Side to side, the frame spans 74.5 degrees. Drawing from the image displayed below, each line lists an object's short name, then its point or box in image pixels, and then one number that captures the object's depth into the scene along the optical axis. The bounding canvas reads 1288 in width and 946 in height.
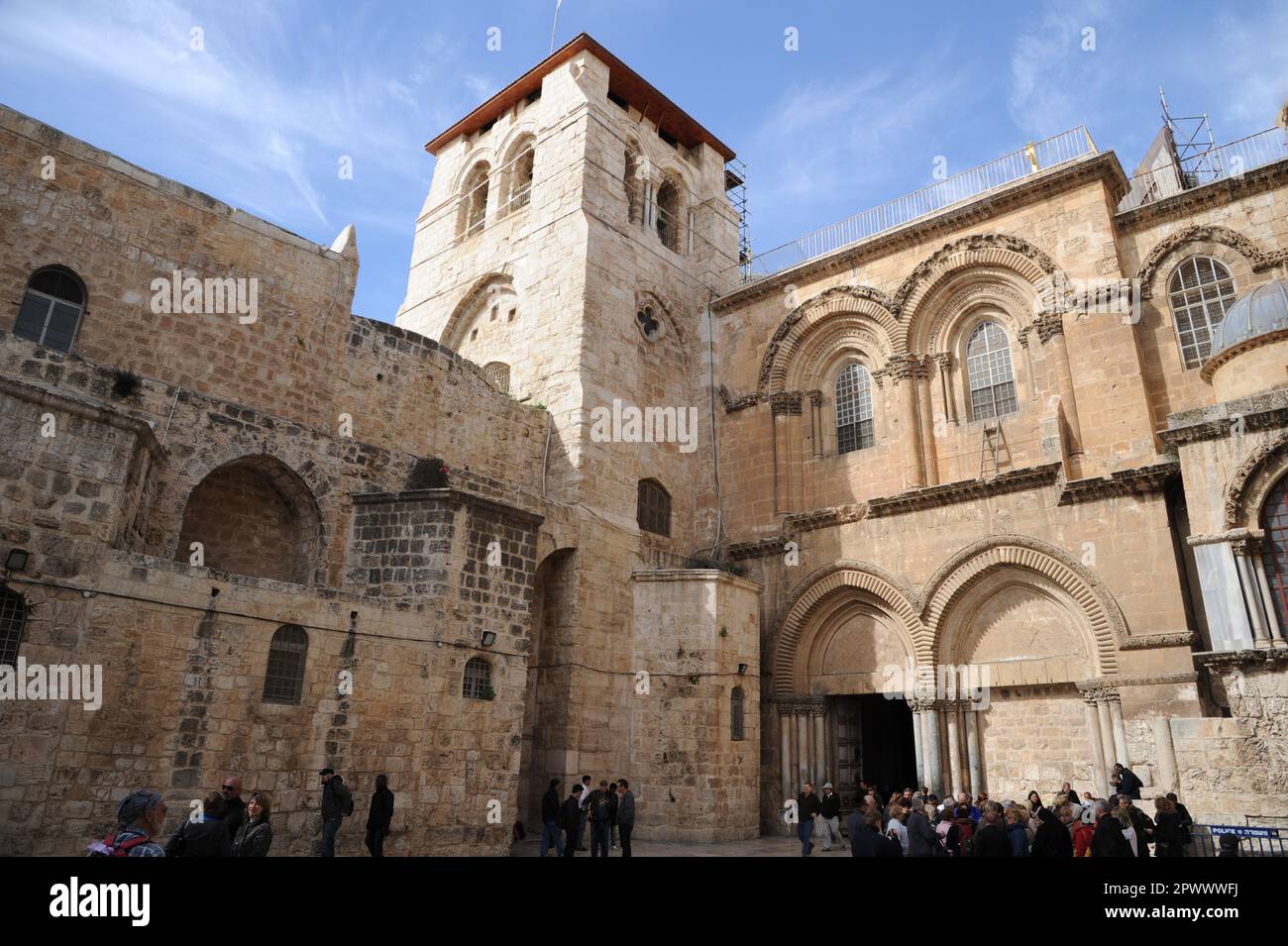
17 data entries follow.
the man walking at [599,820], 11.77
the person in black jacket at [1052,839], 7.31
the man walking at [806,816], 12.45
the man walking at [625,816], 11.60
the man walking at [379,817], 9.90
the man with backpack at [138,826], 3.86
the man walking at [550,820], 11.92
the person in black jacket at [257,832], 6.05
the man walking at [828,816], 14.33
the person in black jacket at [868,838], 7.03
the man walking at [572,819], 11.32
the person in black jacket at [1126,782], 10.61
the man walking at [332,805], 9.29
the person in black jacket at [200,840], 5.23
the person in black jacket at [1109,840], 6.92
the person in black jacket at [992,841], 7.51
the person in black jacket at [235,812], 7.20
